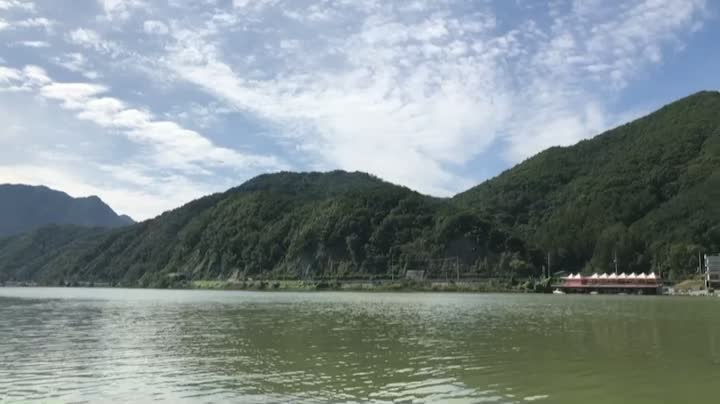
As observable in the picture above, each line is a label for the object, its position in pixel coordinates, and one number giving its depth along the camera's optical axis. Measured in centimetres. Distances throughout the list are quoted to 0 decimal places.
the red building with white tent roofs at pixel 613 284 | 14325
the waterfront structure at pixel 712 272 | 13812
